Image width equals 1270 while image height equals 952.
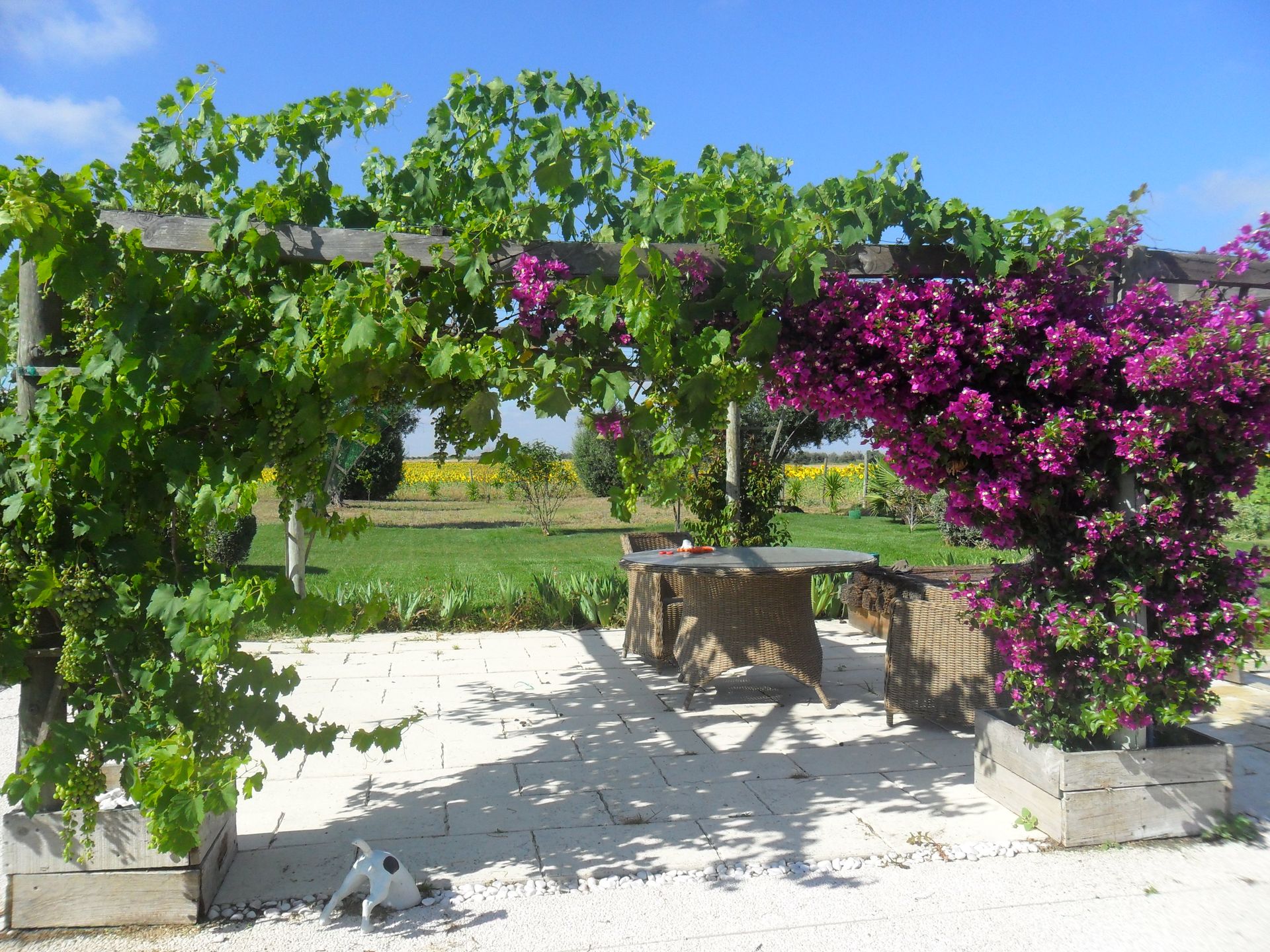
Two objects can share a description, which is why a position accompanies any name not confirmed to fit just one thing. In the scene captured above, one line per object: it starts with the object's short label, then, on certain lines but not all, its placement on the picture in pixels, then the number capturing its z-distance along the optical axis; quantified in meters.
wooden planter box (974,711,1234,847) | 2.94
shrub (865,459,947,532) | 16.14
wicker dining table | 4.50
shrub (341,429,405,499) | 19.33
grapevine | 2.25
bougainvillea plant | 2.78
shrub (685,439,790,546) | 7.14
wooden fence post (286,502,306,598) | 6.15
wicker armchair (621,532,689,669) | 5.40
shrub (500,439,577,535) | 14.38
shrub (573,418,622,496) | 19.42
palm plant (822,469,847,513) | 19.22
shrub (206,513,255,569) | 9.38
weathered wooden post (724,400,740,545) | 7.00
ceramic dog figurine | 2.50
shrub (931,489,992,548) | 13.09
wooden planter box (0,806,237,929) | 2.46
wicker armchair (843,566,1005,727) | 4.08
